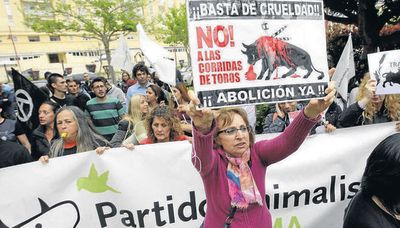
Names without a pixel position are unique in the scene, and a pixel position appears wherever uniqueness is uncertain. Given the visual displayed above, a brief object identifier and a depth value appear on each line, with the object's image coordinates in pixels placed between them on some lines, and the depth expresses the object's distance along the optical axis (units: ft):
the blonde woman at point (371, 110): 10.64
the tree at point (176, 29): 105.60
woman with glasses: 6.39
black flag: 11.10
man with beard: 16.30
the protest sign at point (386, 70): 9.68
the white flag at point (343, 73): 10.96
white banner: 9.13
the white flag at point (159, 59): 13.67
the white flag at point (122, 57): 24.16
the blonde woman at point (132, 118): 12.79
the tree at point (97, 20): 74.08
